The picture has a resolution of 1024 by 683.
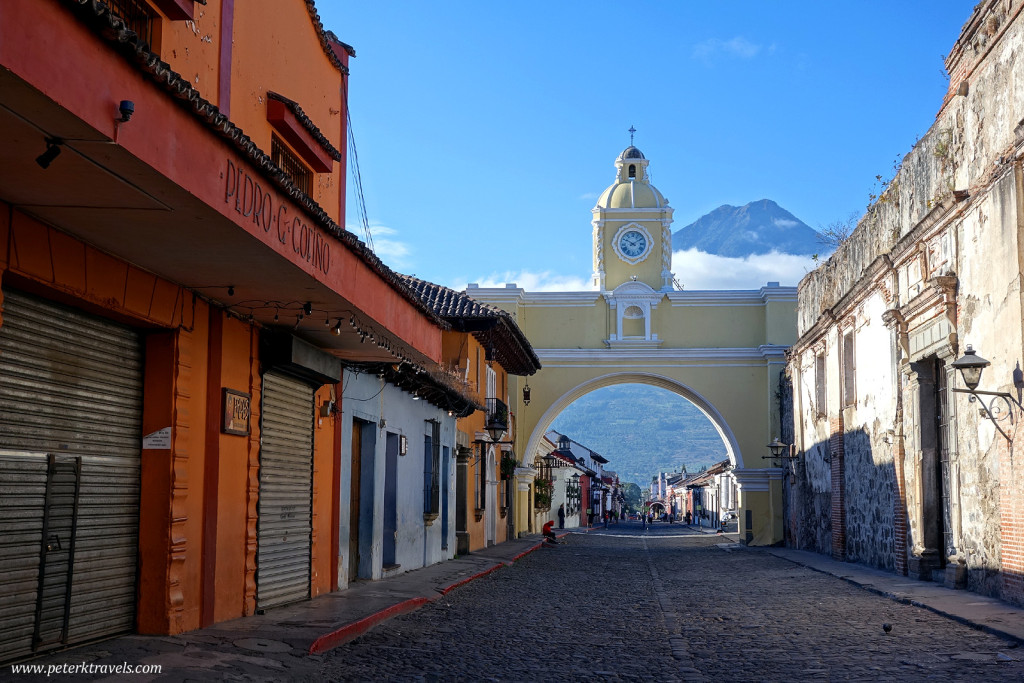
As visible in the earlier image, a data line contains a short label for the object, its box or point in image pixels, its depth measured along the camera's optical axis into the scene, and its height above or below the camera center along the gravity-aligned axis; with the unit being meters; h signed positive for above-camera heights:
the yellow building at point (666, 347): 32.56 +3.97
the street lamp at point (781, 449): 26.80 +0.70
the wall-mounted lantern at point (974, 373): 10.47 +1.03
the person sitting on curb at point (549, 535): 29.27 -1.68
